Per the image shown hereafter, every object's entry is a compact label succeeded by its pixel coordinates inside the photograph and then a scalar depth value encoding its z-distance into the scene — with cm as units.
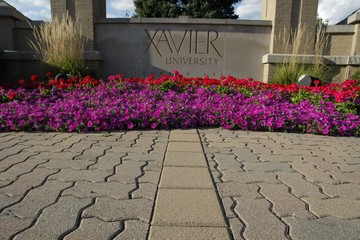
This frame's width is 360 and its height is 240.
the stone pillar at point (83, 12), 686
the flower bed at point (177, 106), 387
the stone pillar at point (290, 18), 676
